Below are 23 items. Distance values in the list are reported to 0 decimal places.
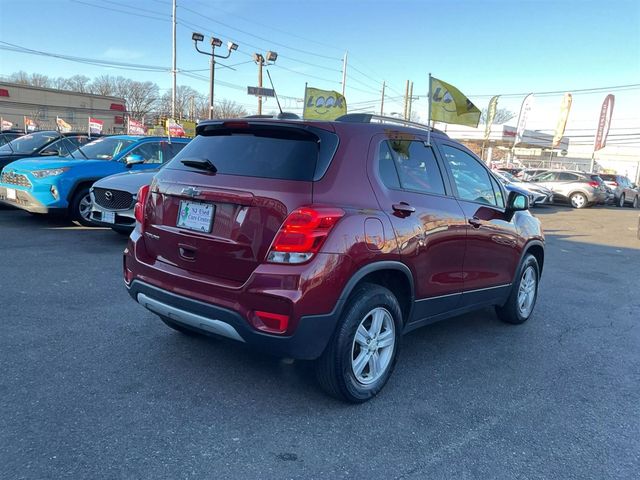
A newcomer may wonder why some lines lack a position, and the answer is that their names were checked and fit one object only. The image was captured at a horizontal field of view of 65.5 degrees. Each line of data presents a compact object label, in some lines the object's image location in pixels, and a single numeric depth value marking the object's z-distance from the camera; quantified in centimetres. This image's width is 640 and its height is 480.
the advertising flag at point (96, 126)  2416
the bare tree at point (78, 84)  9131
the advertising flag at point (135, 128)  3194
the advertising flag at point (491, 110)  3768
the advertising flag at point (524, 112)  3534
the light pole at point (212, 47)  2461
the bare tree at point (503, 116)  9065
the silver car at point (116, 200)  732
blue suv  819
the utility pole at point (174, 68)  3612
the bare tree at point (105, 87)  9571
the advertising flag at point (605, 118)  3681
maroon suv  285
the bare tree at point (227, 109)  7694
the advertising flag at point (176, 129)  2677
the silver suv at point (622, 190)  2688
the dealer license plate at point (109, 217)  738
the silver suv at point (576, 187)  2323
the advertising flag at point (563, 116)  3681
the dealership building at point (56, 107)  5866
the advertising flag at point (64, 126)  1825
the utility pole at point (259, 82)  2570
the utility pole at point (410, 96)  4699
